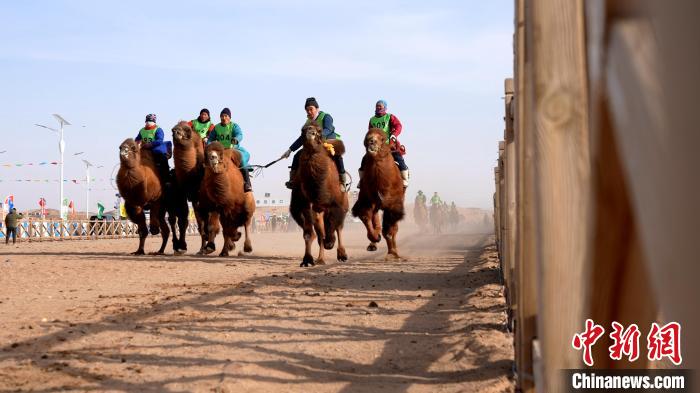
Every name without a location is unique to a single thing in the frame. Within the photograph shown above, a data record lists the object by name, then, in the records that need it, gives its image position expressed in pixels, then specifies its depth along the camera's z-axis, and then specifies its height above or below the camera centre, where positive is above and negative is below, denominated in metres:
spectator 33.03 +0.15
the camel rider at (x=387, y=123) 17.72 +2.04
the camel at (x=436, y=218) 56.31 +0.47
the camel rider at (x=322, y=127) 16.14 +1.73
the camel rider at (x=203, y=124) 20.34 +2.36
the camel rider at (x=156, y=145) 19.36 +1.79
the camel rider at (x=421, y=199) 55.69 +1.66
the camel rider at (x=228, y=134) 19.27 +2.00
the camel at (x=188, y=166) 18.59 +1.28
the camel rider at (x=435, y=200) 57.53 +1.63
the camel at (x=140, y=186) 18.23 +0.85
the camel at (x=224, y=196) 17.73 +0.63
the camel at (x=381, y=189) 16.53 +0.70
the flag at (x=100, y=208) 51.53 +1.16
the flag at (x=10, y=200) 50.96 +1.66
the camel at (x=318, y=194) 15.38 +0.57
